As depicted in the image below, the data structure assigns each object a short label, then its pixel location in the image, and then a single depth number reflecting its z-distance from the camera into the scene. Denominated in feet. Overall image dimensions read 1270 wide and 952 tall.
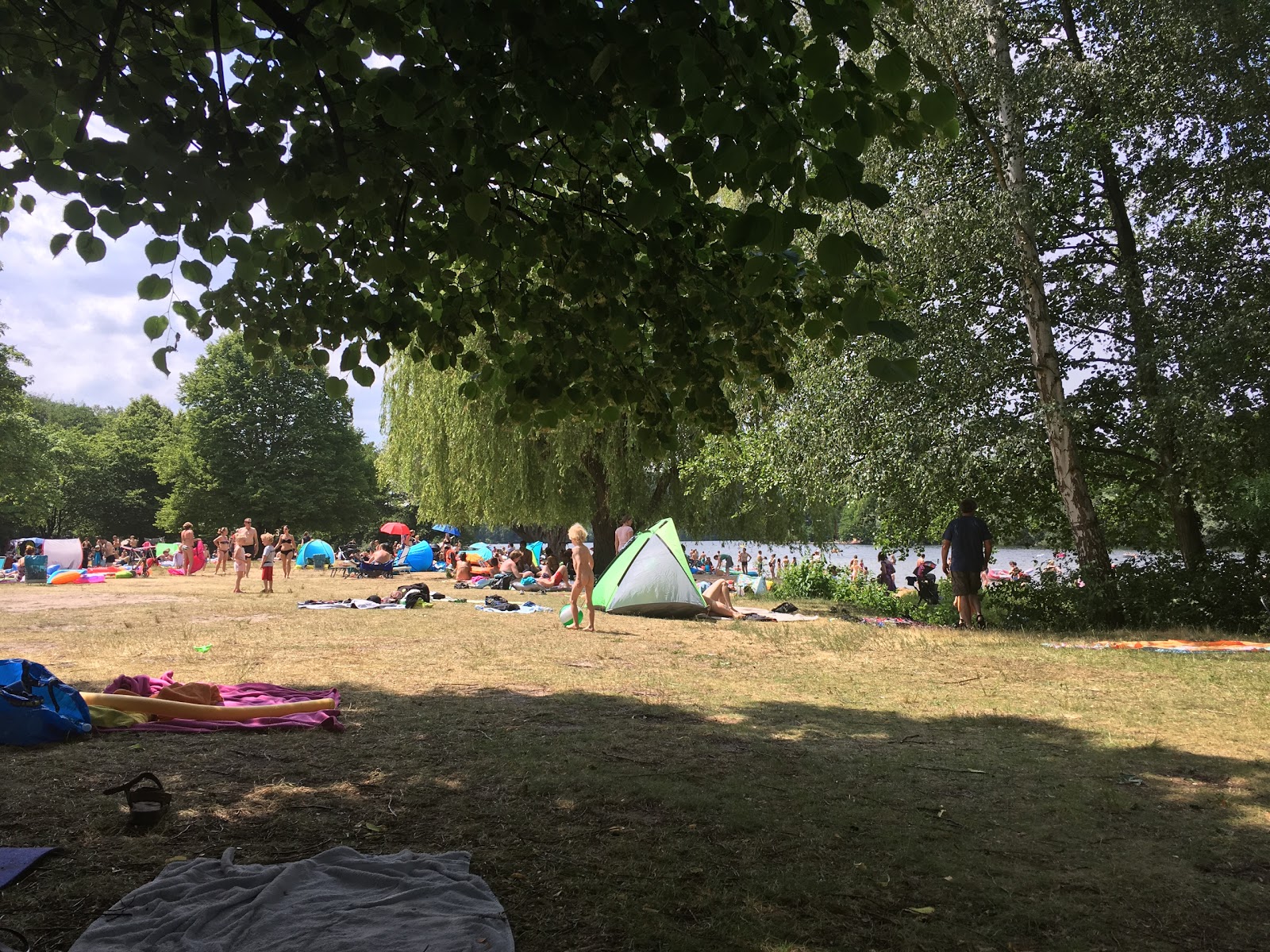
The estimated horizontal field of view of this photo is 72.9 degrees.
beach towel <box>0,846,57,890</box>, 10.88
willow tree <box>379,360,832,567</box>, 72.28
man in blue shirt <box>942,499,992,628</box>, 39.14
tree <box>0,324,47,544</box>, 107.04
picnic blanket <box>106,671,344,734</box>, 19.20
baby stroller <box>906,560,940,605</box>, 56.49
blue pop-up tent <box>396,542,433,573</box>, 117.50
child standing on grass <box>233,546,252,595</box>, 68.94
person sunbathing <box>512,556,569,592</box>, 72.13
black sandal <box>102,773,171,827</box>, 12.87
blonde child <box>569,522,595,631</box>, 40.40
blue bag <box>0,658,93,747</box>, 17.29
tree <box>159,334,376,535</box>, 149.28
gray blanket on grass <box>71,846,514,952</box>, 9.34
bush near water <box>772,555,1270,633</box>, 37.37
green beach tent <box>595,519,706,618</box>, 49.08
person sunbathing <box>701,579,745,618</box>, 49.55
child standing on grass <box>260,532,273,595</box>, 65.16
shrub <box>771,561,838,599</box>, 65.72
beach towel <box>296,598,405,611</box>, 53.06
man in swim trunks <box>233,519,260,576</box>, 71.26
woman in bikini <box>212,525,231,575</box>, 101.35
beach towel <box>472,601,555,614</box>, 52.31
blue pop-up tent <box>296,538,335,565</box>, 122.31
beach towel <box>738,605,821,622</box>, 48.42
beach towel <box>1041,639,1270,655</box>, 30.48
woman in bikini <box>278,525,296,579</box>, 78.84
